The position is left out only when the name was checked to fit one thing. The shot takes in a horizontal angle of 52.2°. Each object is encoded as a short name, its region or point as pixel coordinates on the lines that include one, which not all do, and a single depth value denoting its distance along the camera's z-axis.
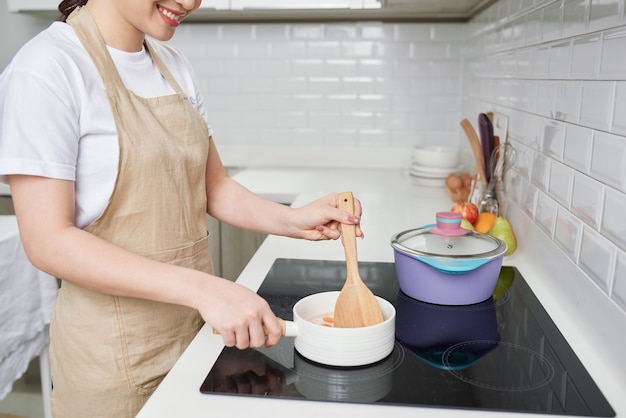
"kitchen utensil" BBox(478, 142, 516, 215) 1.71
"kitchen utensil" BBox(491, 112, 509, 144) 1.76
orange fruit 1.59
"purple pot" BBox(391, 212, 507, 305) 1.16
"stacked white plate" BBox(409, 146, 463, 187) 2.45
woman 0.91
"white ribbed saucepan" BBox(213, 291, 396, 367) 0.90
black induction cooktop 0.83
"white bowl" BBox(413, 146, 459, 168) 2.45
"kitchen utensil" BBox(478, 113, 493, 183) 1.76
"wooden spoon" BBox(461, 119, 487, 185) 1.83
